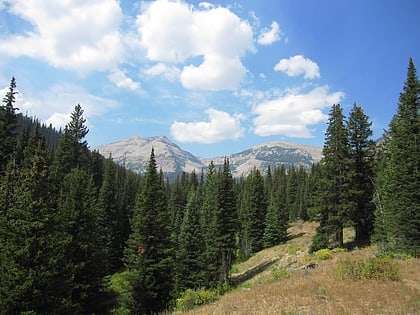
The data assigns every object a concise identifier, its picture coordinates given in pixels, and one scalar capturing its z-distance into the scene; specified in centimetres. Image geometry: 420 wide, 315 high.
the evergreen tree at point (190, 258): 4003
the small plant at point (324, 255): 2844
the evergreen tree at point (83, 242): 2727
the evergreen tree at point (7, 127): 4181
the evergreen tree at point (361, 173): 3541
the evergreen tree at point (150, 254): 2988
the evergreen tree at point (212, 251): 4253
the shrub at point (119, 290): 3015
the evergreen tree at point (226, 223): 4288
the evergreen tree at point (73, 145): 5075
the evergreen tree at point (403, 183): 2469
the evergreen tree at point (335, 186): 3447
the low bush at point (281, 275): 2030
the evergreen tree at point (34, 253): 1686
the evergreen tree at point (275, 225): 5969
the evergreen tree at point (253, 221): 6247
